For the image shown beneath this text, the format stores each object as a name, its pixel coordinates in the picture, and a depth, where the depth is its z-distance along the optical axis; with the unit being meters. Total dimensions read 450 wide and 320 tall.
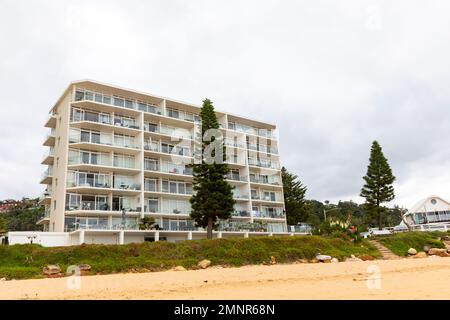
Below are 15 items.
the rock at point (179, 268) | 25.97
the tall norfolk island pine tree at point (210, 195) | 38.59
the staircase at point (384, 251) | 34.16
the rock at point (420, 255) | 33.76
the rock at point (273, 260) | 30.40
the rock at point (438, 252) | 34.72
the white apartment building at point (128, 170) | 41.00
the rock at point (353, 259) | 30.94
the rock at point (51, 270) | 23.67
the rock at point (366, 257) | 31.95
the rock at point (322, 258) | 30.92
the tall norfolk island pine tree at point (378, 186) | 52.34
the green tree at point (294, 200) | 58.66
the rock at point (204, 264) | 27.41
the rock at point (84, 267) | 24.56
